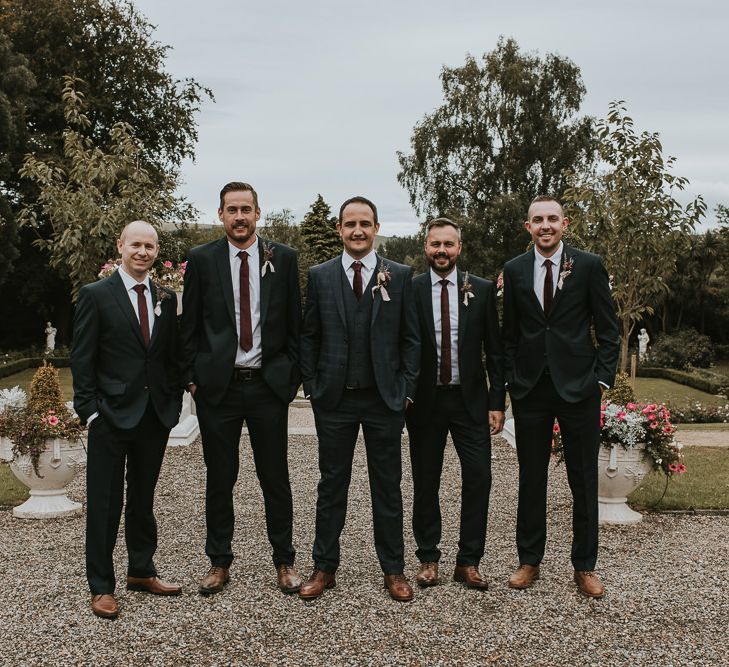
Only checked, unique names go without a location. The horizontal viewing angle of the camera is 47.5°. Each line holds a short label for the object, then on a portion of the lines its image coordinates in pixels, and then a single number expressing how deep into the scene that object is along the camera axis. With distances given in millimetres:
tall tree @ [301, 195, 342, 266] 47906
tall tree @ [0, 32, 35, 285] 21812
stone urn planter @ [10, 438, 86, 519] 6422
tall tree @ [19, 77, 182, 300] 10875
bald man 4301
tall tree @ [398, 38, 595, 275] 29453
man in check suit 4484
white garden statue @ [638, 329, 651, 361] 27641
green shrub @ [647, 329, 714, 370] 26453
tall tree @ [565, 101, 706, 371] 12617
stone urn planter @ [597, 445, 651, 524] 6277
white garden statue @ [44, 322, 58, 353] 27531
